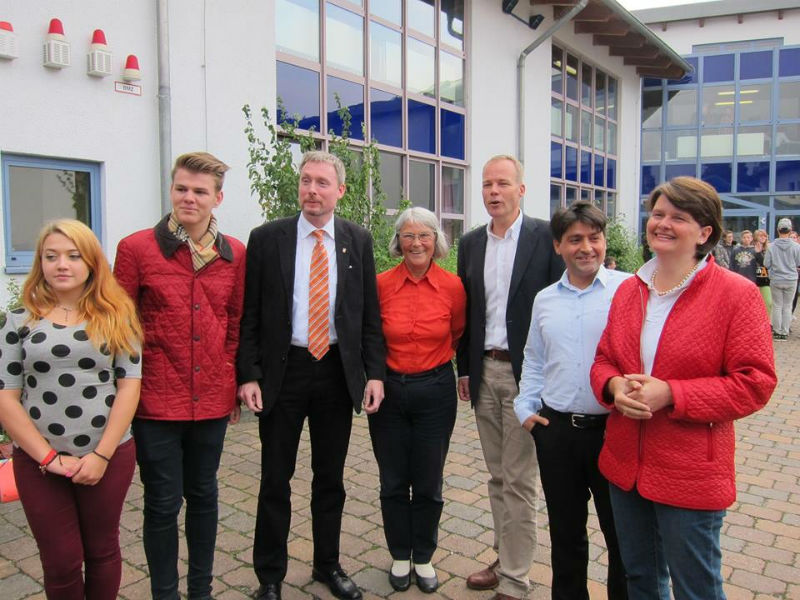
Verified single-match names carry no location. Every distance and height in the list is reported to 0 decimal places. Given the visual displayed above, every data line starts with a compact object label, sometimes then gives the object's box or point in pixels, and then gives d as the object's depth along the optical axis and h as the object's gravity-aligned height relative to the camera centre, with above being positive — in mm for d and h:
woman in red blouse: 3145 -613
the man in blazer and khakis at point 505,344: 3055 -374
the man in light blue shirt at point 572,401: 2535 -548
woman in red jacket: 1965 -386
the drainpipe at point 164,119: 6500 +1508
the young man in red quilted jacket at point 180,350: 2658 -350
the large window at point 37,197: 5660 +654
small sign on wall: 6242 +1761
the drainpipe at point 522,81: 12742 +3712
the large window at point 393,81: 8680 +2825
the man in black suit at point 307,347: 2977 -377
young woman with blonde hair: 2367 -507
